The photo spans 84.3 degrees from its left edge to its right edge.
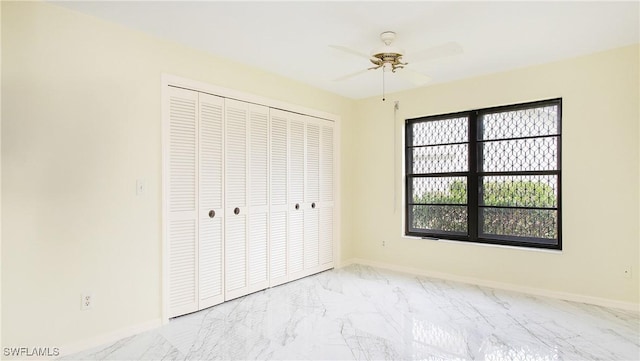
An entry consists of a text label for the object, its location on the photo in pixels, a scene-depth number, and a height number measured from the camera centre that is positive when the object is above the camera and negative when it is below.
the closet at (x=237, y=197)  3.13 -0.17
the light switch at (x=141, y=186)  2.85 -0.04
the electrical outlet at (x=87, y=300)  2.55 -0.87
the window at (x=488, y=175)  3.80 +0.07
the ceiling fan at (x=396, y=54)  2.56 +0.97
